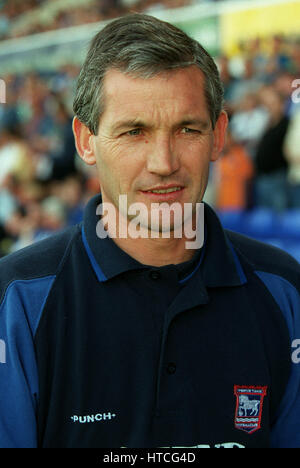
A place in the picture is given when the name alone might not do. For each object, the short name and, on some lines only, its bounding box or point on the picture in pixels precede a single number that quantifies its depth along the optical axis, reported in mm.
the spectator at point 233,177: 4379
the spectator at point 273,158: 4148
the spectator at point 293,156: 4043
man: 1185
